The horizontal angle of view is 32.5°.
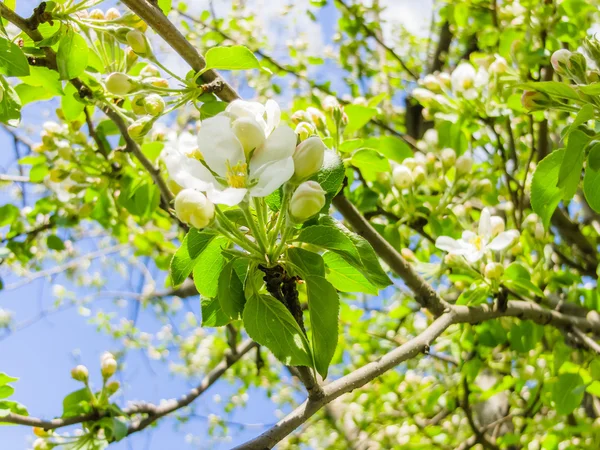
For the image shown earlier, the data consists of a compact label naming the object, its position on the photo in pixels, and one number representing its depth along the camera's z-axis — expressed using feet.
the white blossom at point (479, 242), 1.67
